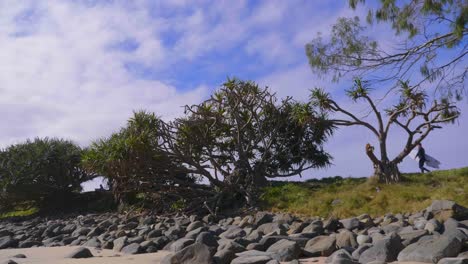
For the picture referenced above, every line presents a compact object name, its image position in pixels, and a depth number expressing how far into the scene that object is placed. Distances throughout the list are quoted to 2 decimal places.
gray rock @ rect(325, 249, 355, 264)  5.48
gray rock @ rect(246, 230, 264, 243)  7.80
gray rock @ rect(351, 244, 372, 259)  6.04
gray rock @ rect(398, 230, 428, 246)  6.34
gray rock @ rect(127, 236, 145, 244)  8.81
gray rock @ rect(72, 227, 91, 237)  11.35
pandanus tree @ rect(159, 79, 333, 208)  13.67
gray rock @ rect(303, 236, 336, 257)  6.61
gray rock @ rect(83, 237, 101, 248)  9.23
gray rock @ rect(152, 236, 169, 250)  8.38
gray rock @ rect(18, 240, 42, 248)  10.29
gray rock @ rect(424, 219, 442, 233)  7.12
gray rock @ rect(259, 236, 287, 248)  7.14
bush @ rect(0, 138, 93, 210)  17.84
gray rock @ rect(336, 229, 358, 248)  6.83
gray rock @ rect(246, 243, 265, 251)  7.06
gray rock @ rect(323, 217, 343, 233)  8.48
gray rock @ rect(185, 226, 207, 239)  8.68
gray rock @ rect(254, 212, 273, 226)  10.06
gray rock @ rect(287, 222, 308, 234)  8.44
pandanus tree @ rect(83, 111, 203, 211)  12.97
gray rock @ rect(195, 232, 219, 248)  7.67
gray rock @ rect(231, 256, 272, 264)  5.78
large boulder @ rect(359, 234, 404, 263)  5.80
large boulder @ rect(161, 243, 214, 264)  6.01
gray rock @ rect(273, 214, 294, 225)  9.86
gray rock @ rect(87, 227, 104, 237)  11.08
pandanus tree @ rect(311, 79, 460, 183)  12.76
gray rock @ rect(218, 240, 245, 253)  6.57
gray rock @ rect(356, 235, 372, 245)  6.82
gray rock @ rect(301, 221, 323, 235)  8.01
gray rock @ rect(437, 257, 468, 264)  4.96
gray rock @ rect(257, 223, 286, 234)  8.90
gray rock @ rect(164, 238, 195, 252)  7.73
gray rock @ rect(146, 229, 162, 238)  9.37
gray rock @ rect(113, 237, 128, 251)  8.47
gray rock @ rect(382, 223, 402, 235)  7.45
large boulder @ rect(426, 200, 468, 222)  8.14
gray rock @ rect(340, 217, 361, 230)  8.53
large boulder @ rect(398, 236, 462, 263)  5.52
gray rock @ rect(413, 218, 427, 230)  7.51
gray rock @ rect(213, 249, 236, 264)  6.22
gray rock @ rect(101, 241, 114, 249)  8.96
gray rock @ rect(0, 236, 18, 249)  10.39
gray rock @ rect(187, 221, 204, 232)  10.16
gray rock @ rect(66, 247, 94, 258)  7.63
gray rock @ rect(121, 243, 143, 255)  7.94
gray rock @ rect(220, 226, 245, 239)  8.62
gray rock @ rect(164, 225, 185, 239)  9.14
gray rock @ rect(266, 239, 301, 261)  6.34
